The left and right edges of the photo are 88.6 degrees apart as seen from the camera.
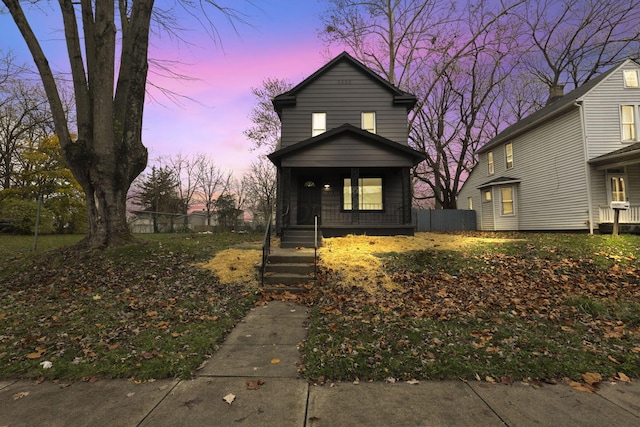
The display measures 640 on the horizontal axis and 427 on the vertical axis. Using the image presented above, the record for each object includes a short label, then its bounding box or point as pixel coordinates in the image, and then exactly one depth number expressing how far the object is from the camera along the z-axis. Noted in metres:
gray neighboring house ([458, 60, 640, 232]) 14.66
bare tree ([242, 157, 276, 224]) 40.12
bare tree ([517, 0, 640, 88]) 21.94
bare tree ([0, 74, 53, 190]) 24.00
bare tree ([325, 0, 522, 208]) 23.70
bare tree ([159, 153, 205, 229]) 40.15
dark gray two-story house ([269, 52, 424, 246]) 14.87
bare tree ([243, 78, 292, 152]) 28.05
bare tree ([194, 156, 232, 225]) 41.62
